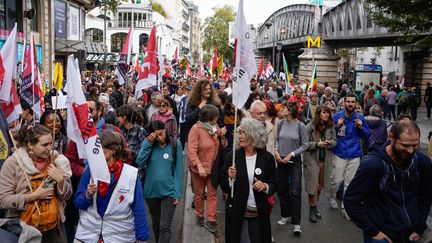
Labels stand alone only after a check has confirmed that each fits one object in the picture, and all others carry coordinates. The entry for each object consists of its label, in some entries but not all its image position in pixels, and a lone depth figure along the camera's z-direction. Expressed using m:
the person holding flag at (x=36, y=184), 4.06
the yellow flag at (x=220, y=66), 23.50
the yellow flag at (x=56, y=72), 9.80
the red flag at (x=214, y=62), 21.83
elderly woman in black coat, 4.95
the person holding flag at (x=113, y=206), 4.14
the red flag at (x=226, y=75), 23.10
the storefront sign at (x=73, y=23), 34.17
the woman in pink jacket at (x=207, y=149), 6.55
